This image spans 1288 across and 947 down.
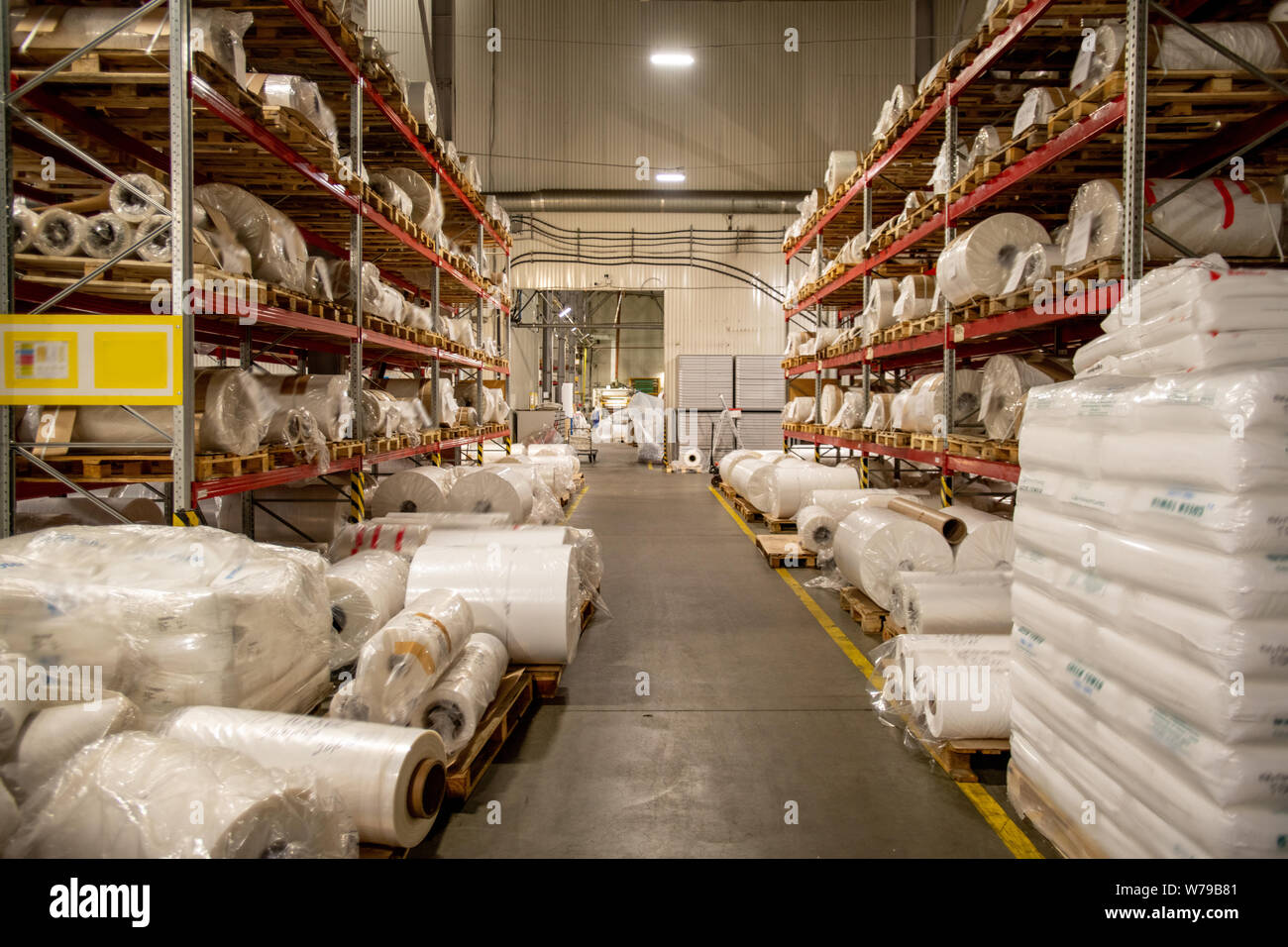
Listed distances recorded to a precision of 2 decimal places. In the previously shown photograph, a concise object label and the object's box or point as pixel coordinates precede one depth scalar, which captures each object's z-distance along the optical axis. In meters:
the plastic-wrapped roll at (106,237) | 4.09
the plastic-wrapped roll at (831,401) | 11.03
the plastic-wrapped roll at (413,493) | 7.13
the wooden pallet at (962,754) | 3.49
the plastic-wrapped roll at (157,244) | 4.10
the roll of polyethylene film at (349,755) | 2.57
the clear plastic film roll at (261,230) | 5.01
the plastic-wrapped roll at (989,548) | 5.27
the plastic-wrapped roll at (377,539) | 5.45
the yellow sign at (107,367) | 3.99
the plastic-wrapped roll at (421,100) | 8.66
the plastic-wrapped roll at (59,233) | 4.08
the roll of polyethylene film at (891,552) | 5.59
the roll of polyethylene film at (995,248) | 5.64
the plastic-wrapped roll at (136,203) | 4.09
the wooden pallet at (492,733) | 3.21
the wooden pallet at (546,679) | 4.43
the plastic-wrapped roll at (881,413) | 8.71
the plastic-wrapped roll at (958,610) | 4.43
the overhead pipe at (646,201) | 20.09
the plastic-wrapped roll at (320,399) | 5.92
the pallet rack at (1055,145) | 4.08
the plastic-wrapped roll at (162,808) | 1.89
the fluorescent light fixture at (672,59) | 18.23
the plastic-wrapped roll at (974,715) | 3.53
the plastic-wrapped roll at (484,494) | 7.16
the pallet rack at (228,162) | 4.02
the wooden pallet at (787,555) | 8.01
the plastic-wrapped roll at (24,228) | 4.09
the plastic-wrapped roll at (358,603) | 4.03
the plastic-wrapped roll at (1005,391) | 5.39
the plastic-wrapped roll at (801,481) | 9.30
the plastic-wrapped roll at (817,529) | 7.77
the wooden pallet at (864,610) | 5.70
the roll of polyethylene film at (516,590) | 4.34
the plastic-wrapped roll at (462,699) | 3.42
